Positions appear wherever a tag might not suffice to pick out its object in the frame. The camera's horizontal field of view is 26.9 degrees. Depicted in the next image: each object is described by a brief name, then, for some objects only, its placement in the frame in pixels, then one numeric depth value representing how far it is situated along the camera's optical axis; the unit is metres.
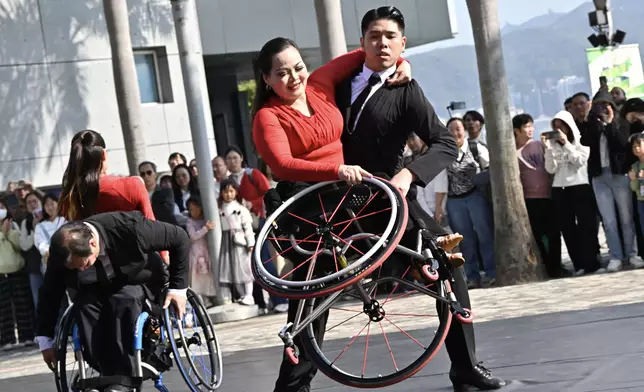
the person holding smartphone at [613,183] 14.83
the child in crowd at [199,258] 16.98
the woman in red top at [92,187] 8.23
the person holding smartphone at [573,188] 15.00
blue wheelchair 7.87
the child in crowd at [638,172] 14.35
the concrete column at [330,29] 17.17
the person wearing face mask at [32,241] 17.00
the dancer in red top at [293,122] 6.69
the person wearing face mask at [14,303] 17.55
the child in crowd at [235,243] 16.73
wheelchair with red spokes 6.33
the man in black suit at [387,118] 6.86
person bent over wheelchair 7.86
